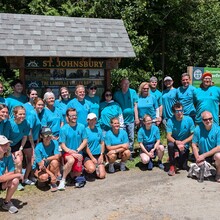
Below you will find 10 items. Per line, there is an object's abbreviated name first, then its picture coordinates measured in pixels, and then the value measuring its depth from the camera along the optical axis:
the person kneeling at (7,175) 5.07
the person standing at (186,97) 8.05
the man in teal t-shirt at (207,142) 6.55
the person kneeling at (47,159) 6.26
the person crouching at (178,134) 7.20
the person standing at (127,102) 8.02
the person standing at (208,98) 7.71
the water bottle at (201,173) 6.56
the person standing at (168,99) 8.28
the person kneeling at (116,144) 7.16
